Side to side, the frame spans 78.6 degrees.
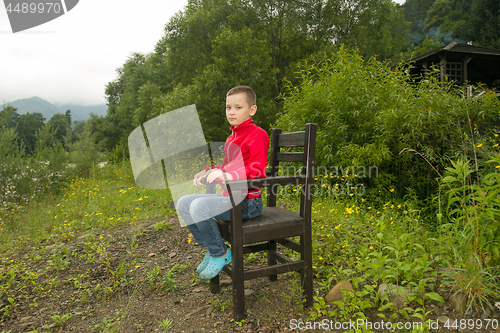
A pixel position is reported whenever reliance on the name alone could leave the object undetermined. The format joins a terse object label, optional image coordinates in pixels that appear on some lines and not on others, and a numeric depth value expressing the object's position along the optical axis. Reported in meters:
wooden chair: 1.94
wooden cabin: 10.50
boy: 2.06
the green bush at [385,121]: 4.04
